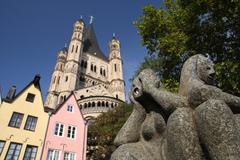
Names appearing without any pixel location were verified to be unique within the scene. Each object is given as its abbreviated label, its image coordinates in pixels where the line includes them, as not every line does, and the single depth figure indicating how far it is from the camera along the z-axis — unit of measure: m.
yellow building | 16.44
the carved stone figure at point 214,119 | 2.23
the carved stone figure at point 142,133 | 2.87
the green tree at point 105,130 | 21.64
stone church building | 49.12
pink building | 18.16
